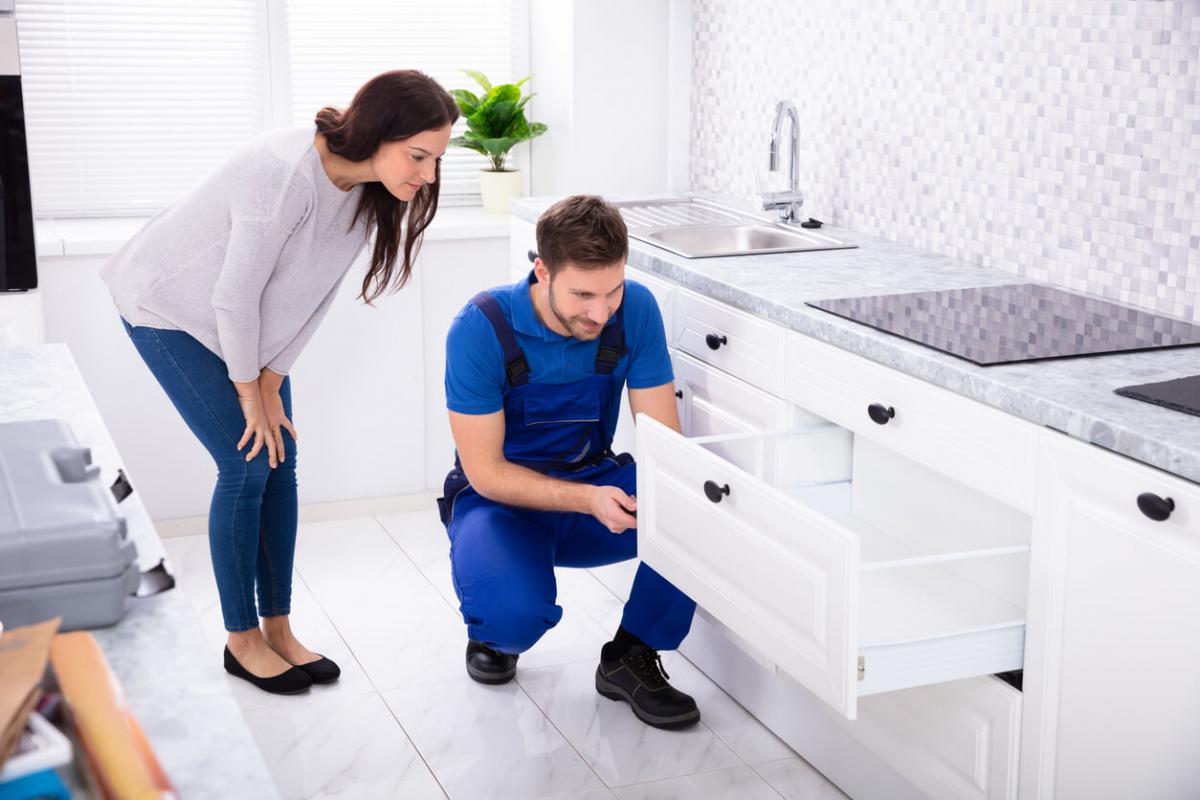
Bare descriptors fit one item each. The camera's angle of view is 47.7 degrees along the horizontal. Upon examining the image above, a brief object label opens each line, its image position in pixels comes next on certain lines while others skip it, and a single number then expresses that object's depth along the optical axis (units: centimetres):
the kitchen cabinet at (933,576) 155
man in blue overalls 225
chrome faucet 292
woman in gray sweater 224
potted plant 372
